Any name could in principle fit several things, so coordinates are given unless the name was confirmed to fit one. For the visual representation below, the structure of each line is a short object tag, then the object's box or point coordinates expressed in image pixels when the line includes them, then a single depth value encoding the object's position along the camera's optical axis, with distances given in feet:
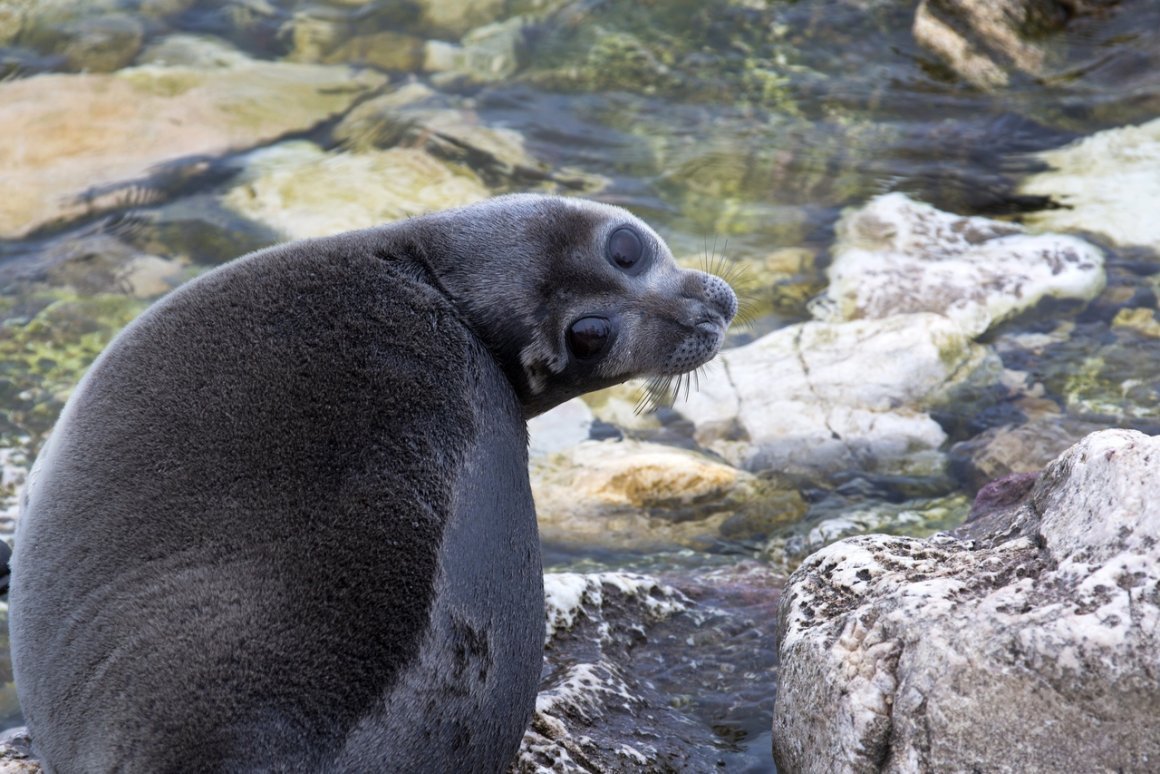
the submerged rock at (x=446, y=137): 65.46
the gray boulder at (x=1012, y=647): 20.56
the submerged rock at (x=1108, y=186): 57.16
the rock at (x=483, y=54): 75.51
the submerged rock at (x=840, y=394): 46.11
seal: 20.93
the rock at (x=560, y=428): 48.11
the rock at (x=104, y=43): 72.90
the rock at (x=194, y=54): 73.56
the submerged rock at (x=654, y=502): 42.88
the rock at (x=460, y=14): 79.77
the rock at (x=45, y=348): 48.44
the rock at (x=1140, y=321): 50.29
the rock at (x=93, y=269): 57.41
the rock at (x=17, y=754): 26.91
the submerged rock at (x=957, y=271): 52.85
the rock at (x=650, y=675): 28.63
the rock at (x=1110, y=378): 45.37
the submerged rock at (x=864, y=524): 40.70
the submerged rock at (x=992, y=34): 71.10
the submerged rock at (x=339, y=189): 61.11
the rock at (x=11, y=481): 42.18
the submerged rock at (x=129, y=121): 63.62
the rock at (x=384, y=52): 76.79
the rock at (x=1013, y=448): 42.91
